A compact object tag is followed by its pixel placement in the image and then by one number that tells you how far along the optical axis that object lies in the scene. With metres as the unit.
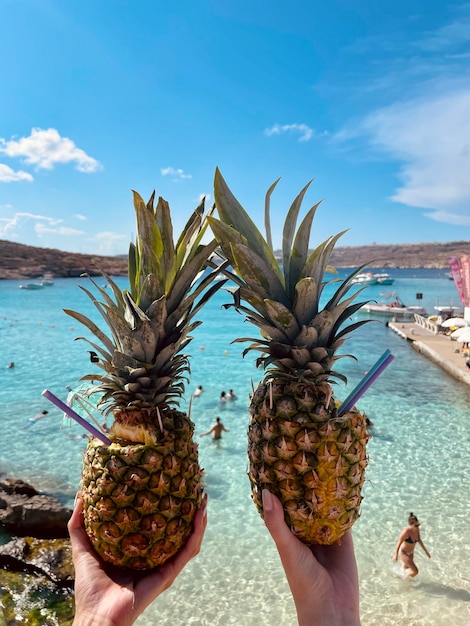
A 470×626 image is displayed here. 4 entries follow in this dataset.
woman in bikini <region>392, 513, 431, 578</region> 9.06
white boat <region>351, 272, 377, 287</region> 105.82
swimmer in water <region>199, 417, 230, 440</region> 15.30
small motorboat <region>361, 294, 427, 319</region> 47.09
